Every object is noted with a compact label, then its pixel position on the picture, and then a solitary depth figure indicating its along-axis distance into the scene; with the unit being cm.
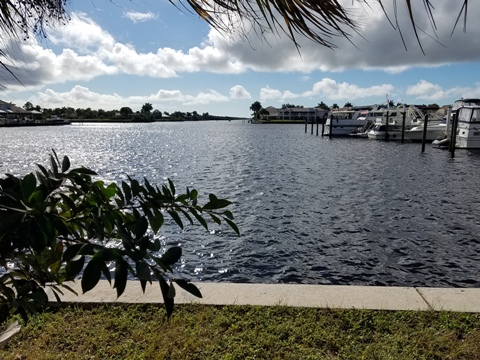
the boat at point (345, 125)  5709
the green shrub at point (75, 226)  109
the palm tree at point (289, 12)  145
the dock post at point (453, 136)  3005
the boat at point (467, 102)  4253
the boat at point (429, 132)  4269
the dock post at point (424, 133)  3409
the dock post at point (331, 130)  5569
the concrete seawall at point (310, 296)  409
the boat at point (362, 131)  5267
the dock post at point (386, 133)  4726
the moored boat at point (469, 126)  3250
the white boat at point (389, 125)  4731
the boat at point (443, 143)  3648
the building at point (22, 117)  10284
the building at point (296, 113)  16494
